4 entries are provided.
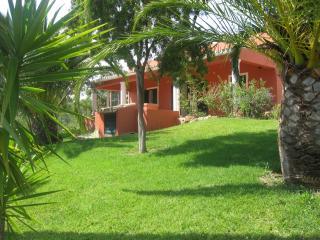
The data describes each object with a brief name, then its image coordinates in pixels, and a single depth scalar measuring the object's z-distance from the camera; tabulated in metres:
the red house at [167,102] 12.91
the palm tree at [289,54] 4.91
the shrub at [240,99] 11.70
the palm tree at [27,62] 2.17
